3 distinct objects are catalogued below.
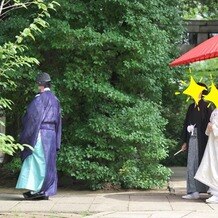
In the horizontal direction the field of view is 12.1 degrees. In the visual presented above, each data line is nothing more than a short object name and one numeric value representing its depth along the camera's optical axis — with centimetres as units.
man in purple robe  1602
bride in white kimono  1524
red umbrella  1490
